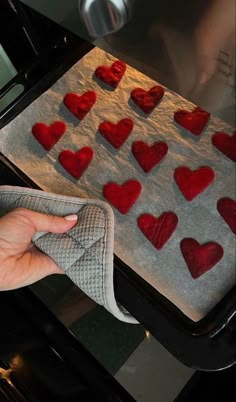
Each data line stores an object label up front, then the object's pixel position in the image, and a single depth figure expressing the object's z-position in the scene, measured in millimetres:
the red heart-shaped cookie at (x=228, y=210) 645
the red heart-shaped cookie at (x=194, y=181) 676
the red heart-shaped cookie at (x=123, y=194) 700
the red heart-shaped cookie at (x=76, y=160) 749
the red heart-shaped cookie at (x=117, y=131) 748
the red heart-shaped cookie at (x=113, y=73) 783
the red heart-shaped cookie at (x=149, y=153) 714
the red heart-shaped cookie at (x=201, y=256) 630
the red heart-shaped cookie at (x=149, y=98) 746
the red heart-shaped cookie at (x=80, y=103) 788
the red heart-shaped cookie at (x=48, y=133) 782
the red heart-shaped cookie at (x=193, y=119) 713
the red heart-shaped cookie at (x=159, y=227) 666
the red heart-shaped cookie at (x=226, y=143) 681
